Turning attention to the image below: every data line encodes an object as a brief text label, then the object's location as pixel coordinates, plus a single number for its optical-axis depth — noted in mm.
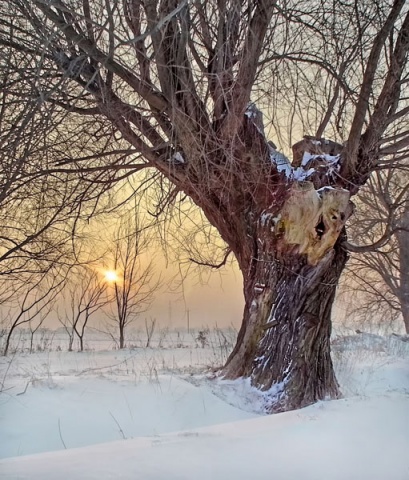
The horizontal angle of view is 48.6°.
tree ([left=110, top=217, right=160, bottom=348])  14030
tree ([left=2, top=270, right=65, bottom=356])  9953
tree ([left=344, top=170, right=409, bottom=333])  13281
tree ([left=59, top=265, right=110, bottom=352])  12896
